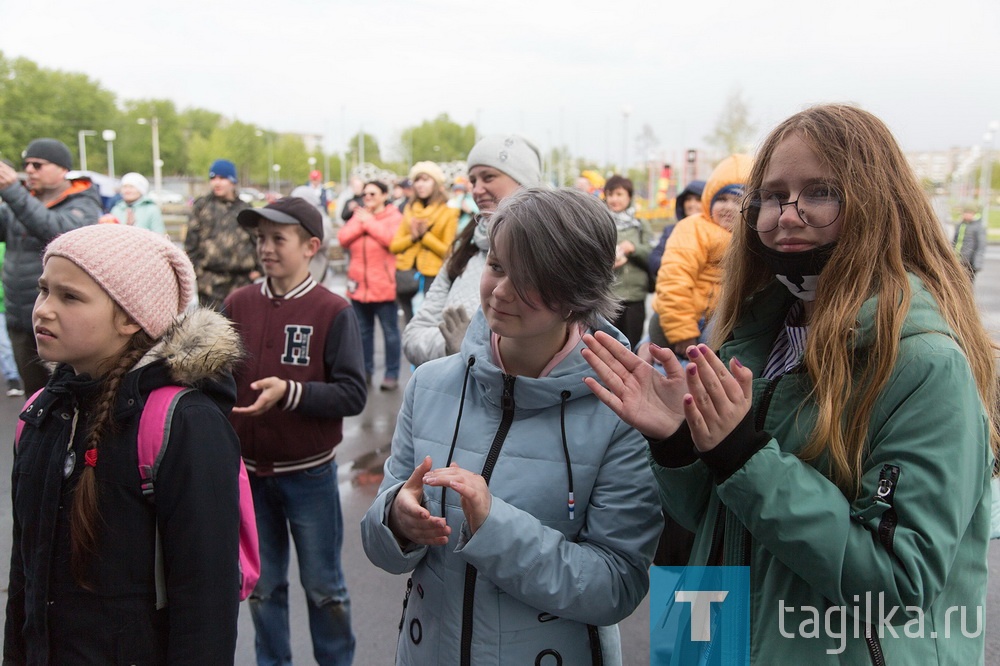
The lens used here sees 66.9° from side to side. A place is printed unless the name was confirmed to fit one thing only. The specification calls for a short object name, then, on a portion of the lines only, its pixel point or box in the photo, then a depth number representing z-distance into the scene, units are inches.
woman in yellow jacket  286.8
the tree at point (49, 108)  2364.7
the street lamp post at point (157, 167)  2080.5
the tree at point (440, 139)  3550.7
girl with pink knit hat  67.3
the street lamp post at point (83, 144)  2456.0
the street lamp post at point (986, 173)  1232.3
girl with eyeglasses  50.2
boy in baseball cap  113.9
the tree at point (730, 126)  1600.1
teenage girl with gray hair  65.4
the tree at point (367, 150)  3782.0
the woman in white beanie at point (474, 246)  118.1
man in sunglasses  207.8
